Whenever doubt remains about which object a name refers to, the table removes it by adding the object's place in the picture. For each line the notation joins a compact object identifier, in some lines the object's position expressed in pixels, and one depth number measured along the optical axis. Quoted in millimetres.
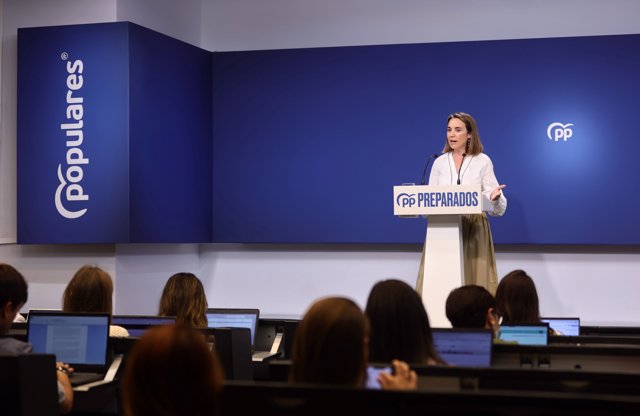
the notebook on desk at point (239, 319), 5426
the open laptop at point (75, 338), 3947
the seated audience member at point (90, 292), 4398
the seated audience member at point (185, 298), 5031
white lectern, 5555
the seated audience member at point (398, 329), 2779
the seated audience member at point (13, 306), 3107
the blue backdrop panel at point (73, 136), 7609
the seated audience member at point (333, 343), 2117
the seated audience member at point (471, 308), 3646
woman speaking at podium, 6109
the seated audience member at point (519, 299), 4277
